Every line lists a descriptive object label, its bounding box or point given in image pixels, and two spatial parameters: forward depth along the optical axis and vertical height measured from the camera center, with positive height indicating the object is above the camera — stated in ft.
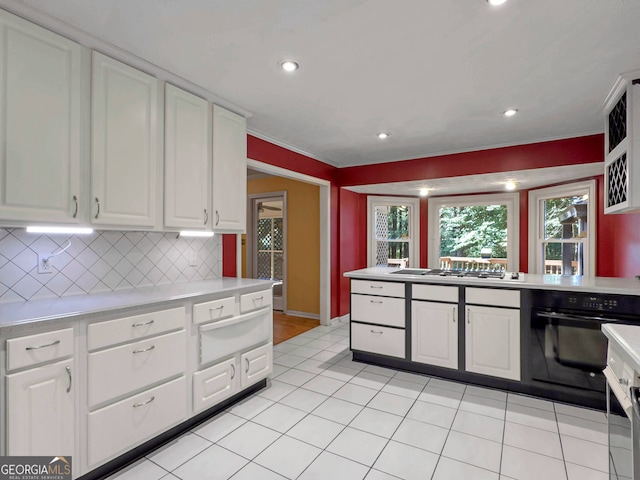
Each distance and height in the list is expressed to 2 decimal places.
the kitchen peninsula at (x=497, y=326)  8.11 -2.40
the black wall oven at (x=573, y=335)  7.88 -2.35
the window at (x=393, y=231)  18.17 +0.62
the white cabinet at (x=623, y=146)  7.25 +2.30
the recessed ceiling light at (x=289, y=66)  6.86 +3.72
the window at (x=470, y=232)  16.78 +0.51
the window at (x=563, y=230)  12.98 +0.56
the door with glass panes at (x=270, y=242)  18.84 -0.03
